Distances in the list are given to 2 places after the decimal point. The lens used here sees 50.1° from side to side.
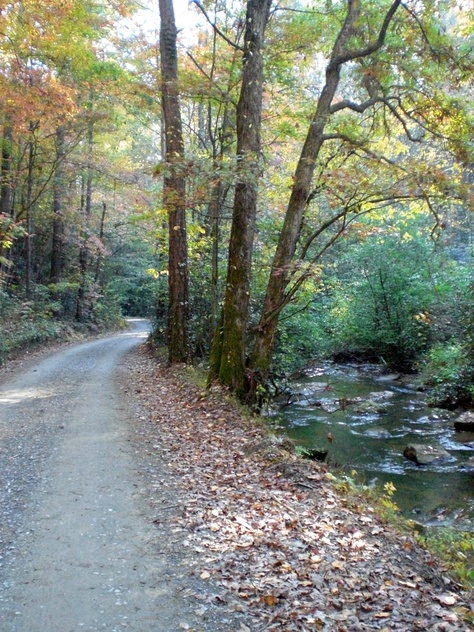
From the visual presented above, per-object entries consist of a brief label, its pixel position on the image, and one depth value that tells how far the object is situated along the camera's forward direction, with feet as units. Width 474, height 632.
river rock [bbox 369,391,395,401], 52.68
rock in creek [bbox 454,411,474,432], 40.78
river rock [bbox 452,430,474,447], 37.35
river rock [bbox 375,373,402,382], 63.84
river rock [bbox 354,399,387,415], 46.42
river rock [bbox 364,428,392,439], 39.19
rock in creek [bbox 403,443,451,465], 33.19
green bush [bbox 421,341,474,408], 47.57
